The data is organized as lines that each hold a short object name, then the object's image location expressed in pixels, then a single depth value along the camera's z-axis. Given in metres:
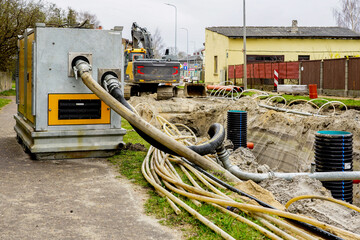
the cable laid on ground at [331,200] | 4.51
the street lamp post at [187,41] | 72.94
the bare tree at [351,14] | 73.81
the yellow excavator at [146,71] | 23.73
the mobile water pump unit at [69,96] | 7.24
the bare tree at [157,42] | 104.12
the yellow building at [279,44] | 42.97
